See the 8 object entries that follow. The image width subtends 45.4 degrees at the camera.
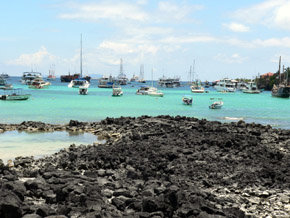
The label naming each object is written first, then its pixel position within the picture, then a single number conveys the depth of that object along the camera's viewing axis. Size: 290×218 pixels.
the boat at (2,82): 112.66
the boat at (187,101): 62.66
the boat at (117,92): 84.75
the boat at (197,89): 118.76
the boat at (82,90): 91.06
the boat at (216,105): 53.93
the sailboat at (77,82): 117.12
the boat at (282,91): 93.44
